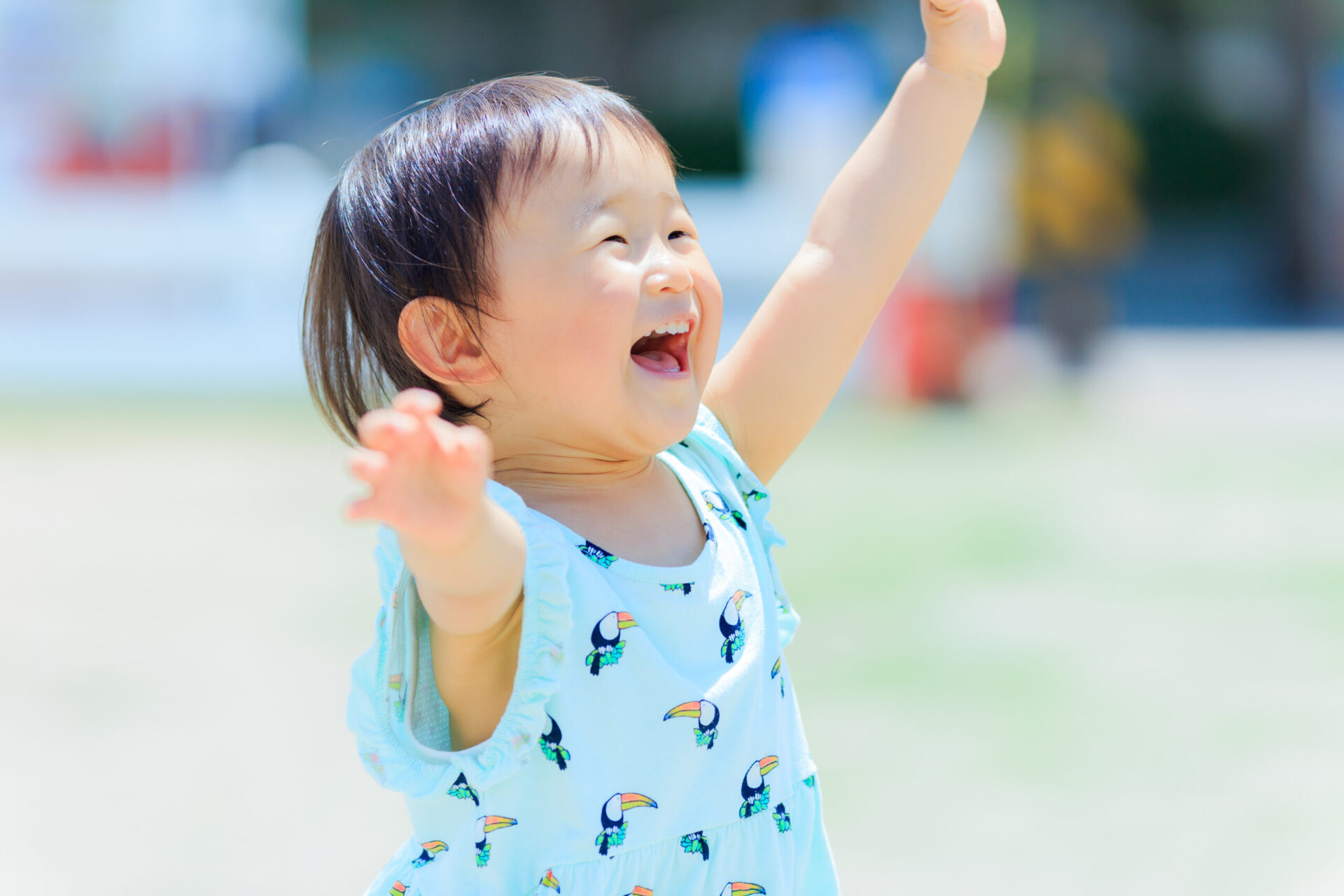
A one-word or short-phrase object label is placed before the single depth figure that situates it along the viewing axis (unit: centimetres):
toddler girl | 242
